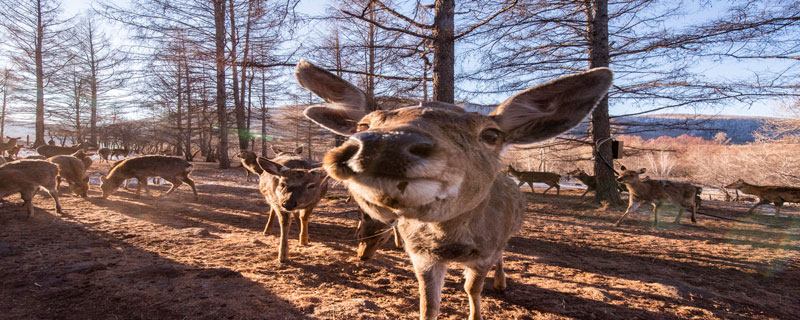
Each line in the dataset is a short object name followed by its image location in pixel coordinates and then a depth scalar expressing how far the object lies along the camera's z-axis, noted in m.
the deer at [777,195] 10.16
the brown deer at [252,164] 5.56
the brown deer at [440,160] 1.22
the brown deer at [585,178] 12.33
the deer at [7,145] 18.28
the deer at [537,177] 15.01
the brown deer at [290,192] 4.28
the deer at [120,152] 20.70
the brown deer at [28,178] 6.29
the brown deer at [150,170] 9.35
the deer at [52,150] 16.64
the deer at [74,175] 8.84
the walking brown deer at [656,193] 7.90
